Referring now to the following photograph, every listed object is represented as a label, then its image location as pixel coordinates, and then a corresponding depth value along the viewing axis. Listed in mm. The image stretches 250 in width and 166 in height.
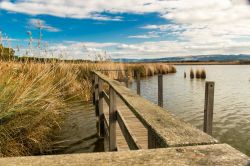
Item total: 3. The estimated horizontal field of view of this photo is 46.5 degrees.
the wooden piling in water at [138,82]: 10286
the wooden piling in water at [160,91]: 8266
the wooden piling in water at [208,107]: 4391
